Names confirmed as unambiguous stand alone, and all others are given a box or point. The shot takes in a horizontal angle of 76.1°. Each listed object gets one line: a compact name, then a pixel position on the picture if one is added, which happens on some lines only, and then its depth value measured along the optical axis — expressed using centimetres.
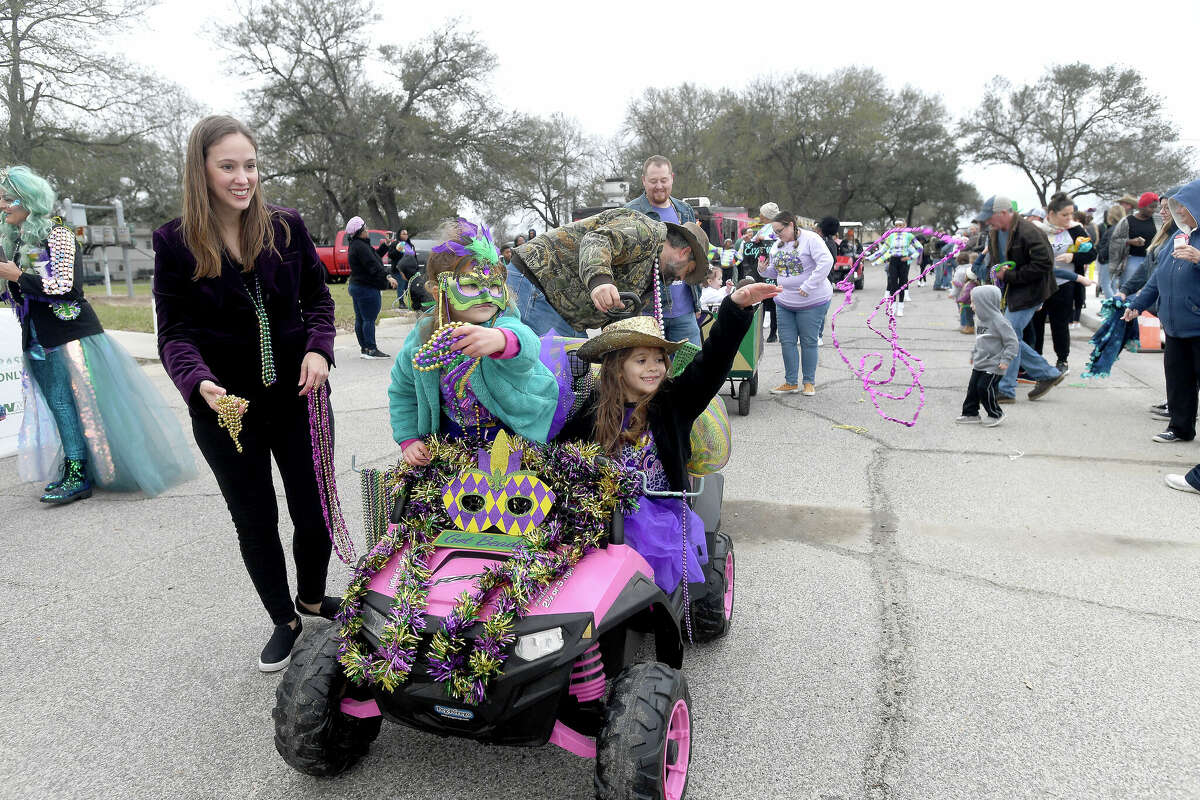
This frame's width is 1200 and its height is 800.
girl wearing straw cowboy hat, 254
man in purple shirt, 457
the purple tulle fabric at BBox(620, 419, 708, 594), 253
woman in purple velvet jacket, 255
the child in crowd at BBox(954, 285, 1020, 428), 642
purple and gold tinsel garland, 193
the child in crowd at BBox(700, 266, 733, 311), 736
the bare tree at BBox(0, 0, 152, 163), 2148
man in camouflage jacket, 337
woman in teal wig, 452
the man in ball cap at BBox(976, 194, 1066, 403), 677
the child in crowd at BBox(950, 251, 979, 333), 757
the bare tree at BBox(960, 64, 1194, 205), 4141
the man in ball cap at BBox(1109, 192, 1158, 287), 987
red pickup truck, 2570
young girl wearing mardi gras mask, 236
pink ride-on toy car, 193
